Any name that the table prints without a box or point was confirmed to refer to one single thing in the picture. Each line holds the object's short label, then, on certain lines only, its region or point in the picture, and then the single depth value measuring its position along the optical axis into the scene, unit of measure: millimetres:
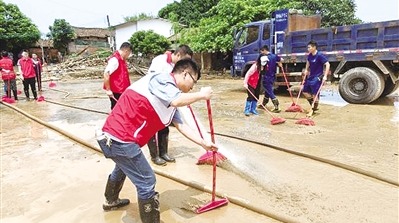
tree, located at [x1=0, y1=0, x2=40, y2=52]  30673
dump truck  8672
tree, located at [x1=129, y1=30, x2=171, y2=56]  26641
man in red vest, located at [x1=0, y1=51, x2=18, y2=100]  10914
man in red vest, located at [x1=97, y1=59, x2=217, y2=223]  2494
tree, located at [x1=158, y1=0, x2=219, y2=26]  33312
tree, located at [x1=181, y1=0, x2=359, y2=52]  18141
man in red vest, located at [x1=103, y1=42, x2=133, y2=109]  4872
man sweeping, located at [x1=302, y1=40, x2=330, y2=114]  7336
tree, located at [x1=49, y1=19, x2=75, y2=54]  35812
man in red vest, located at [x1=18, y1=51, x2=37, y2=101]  10703
